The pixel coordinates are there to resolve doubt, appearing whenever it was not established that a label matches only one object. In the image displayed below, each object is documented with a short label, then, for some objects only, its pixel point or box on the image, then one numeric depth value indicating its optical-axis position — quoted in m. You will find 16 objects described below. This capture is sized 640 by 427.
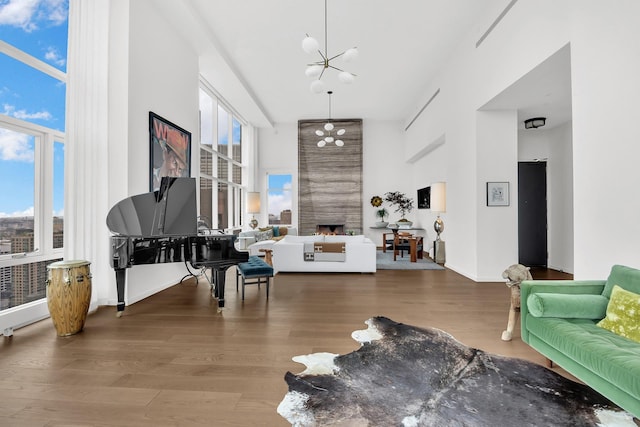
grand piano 3.15
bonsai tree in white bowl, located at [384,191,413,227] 9.12
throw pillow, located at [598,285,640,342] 1.79
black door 5.82
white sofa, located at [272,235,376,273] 5.32
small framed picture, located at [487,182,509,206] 4.67
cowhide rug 1.62
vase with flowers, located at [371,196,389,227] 9.20
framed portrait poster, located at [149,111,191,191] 4.05
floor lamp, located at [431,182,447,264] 6.07
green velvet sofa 1.52
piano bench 3.79
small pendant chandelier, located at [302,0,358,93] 3.38
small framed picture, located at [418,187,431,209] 7.73
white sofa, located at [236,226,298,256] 5.91
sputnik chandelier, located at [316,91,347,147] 6.99
